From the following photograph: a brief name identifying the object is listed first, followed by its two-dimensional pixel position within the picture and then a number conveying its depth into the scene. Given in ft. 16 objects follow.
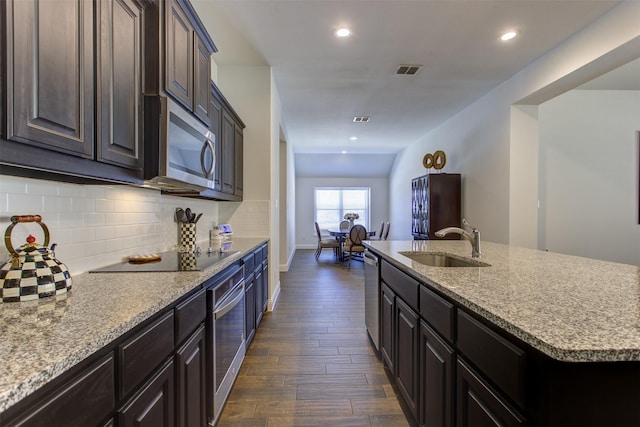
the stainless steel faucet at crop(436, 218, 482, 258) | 6.07
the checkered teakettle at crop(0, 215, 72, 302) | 3.20
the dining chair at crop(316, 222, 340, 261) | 23.17
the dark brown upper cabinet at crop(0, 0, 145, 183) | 2.64
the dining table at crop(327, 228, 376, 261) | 22.43
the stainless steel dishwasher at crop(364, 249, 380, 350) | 7.59
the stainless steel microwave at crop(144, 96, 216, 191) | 4.61
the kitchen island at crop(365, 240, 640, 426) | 2.25
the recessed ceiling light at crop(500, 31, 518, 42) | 9.16
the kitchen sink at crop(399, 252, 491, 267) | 6.69
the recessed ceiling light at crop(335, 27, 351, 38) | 8.96
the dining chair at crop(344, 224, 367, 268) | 20.87
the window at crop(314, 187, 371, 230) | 31.91
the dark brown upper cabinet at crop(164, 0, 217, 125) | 4.98
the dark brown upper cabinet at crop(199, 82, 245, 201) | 8.36
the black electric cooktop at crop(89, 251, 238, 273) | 5.00
